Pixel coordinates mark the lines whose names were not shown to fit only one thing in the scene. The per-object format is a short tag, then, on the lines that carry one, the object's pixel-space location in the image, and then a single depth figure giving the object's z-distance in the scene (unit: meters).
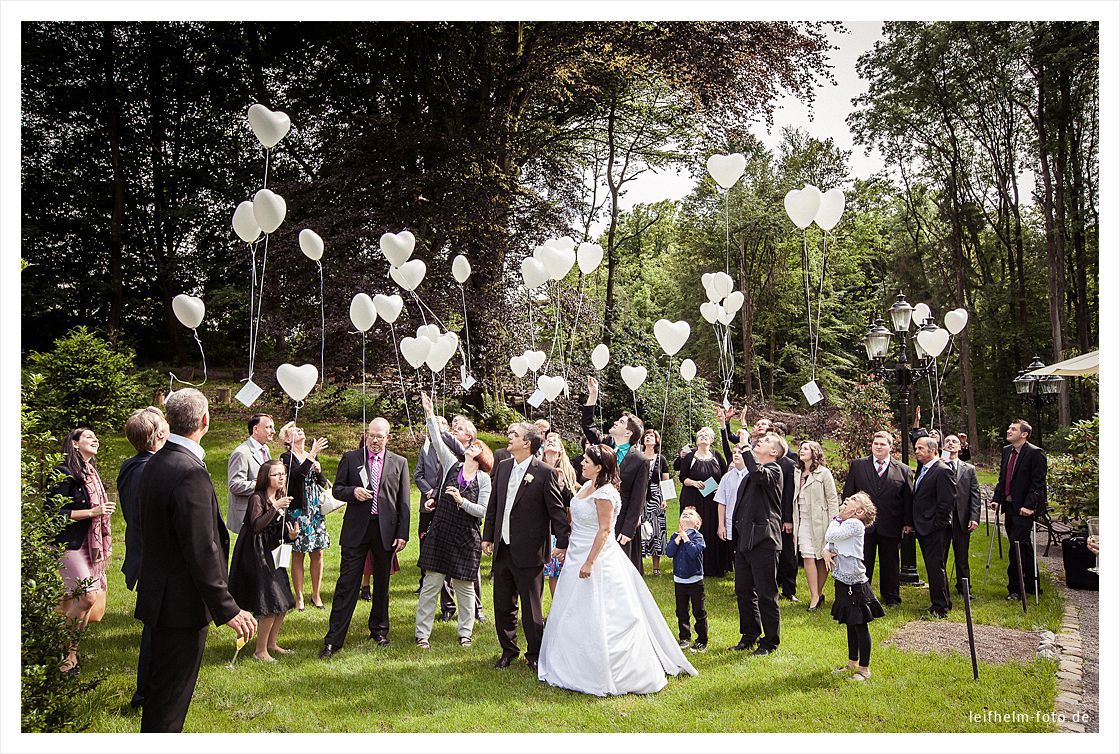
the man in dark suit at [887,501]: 6.50
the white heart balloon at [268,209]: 5.27
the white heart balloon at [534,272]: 6.83
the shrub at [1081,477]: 7.04
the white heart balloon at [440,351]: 6.53
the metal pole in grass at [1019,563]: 6.19
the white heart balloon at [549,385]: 8.12
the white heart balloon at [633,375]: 8.09
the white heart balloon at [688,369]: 8.62
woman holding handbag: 5.68
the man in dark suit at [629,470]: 5.37
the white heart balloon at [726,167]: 6.12
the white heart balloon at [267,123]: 5.26
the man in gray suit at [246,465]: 5.39
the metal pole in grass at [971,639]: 4.53
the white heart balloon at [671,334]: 7.05
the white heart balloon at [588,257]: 7.31
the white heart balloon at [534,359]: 7.95
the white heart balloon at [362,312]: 6.23
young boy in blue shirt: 5.11
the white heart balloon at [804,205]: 5.73
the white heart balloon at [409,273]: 6.66
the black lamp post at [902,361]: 6.88
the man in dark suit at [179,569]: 3.18
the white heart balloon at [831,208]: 5.64
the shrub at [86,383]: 8.74
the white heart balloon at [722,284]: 6.95
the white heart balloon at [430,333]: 6.69
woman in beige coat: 6.45
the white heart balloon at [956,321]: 7.79
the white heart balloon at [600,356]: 8.40
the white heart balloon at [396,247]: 6.23
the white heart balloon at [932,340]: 7.20
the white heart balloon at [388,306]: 6.72
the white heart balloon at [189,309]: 5.49
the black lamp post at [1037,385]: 10.35
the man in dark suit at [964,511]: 6.11
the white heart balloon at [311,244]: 6.36
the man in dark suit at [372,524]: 5.18
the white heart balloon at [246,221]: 5.46
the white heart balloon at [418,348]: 6.49
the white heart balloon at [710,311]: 7.37
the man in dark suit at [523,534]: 4.85
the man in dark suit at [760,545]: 5.19
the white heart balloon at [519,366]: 8.17
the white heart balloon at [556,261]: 6.68
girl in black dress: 4.71
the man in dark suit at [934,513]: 6.10
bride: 4.45
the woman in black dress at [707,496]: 7.46
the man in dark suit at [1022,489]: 6.62
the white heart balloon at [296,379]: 5.87
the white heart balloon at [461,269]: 7.57
